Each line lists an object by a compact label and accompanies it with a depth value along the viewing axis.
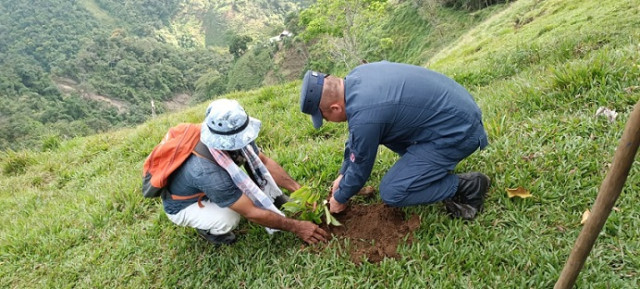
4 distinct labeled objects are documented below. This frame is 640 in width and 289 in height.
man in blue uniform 2.32
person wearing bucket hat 2.48
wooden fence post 1.05
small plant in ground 2.82
